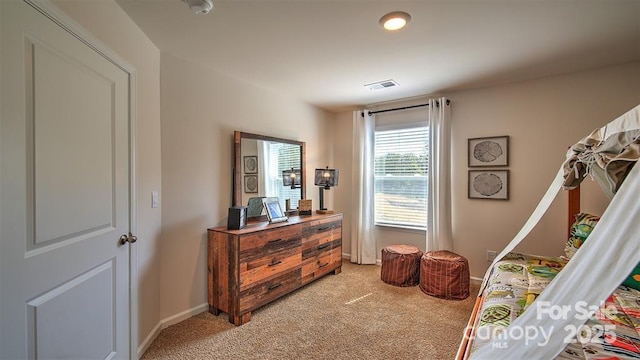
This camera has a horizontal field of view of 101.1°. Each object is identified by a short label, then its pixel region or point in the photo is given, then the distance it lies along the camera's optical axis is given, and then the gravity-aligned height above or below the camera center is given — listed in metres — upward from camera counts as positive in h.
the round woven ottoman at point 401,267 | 3.13 -1.08
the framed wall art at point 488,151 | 3.06 +0.32
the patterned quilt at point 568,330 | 0.99 -0.67
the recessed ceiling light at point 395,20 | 1.74 +1.08
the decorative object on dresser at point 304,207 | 3.42 -0.39
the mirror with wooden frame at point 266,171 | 2.87 +0.08
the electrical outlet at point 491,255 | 3.14 -0.92
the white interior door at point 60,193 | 0.99 -0.08
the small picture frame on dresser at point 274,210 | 2.84 -0.37
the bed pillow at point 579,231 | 2.01 -0.41
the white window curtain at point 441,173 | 3.31 +0.06
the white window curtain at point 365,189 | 3.93 -0.17
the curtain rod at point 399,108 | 3.58 +0.99
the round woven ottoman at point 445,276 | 2.79 -1.07
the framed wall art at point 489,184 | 3.07 -0.07
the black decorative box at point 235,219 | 2.48 -0.39
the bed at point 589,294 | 0.83 -0.45
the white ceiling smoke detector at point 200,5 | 1.57 +1.04
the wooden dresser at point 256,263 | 2.29 -0.83
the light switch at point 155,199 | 2.09 -0.18
